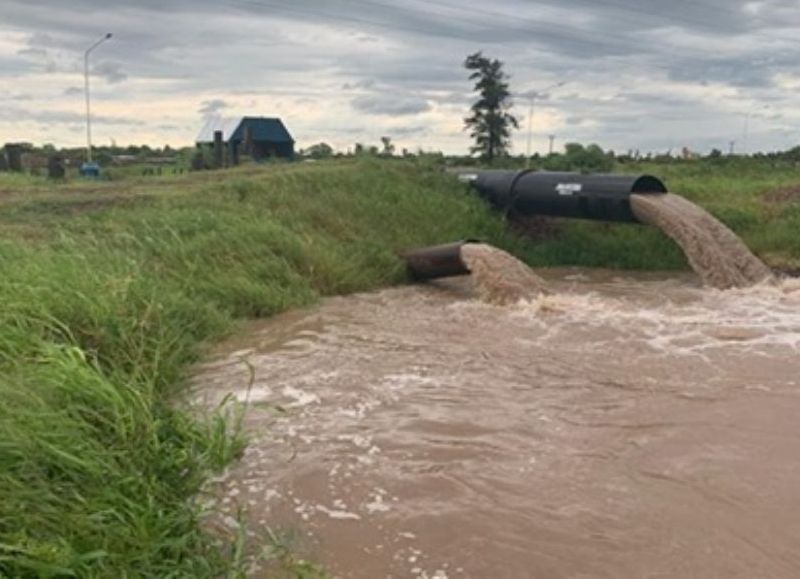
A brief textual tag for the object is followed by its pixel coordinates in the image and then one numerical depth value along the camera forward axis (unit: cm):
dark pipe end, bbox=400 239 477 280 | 1185
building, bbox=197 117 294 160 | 2742
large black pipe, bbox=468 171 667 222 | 1288
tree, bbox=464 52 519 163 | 2531
